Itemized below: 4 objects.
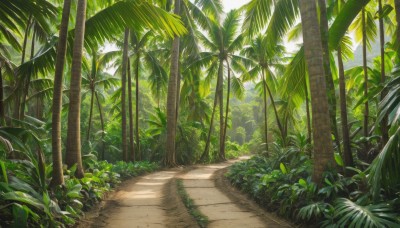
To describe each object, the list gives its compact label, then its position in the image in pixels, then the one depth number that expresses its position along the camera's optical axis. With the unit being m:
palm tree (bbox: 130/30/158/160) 14.78
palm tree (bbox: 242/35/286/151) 15.80
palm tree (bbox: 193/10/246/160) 17.20
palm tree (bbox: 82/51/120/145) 14.98
